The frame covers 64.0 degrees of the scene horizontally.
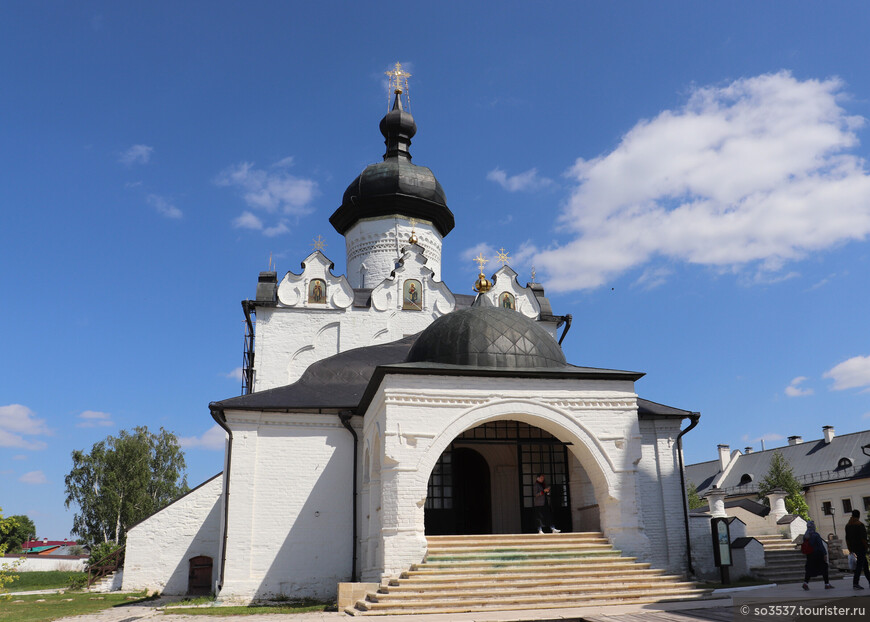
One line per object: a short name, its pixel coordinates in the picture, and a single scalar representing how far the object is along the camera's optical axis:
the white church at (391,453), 10.88
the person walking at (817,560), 9.37
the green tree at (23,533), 55.53
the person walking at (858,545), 8.92
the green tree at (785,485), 30.55
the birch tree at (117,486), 30.75
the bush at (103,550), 22.32
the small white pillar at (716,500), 13.34
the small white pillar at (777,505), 16.02
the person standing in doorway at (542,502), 11.89
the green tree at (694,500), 37.59
